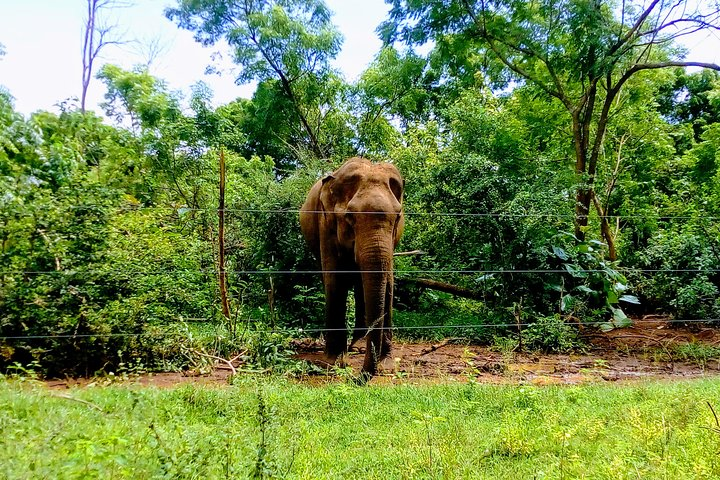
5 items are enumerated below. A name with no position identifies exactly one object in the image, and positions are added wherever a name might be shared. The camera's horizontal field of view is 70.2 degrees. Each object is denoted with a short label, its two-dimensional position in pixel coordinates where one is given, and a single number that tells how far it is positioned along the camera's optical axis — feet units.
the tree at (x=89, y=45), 77.69
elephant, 20.99
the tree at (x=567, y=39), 33.30
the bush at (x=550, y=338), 28.04
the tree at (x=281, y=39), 61.26
